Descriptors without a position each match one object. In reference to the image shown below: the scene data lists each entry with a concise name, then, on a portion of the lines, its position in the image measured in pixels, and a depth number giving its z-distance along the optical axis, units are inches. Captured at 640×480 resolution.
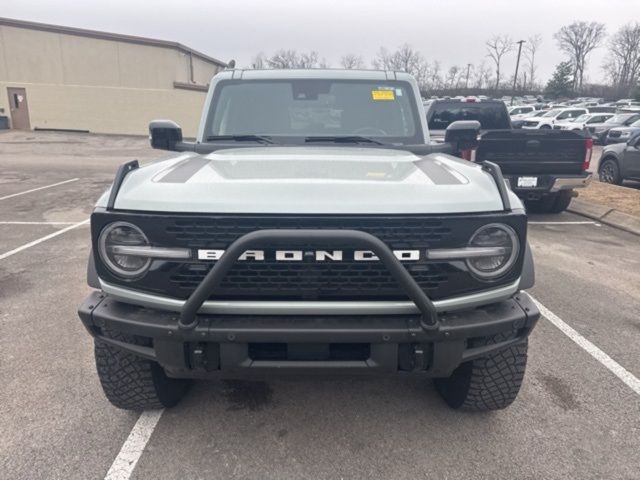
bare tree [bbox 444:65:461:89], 3518.7
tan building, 1100.5
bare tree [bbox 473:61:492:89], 3586.6
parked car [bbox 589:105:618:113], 1223.5
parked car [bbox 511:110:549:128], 1230.9
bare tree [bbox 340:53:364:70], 3021.2
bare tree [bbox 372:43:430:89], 3319.4
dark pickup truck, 302.8
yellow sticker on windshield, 149.9
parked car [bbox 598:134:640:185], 409.7
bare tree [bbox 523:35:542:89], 3619.6
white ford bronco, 82.1
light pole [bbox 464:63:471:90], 3604.8
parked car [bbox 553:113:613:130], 979.5
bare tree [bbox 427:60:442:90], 3392.2
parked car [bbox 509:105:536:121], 1423.1
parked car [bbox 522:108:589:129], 1022.5
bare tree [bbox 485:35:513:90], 3535.9
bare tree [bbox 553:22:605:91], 3521.2
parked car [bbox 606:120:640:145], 692.7
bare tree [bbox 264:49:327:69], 2431.7
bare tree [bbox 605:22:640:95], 3235.7
